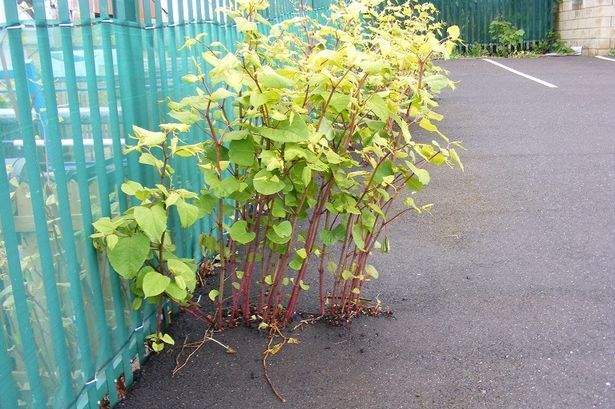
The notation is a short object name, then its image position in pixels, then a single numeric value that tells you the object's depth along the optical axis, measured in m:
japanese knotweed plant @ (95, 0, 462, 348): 2.66
